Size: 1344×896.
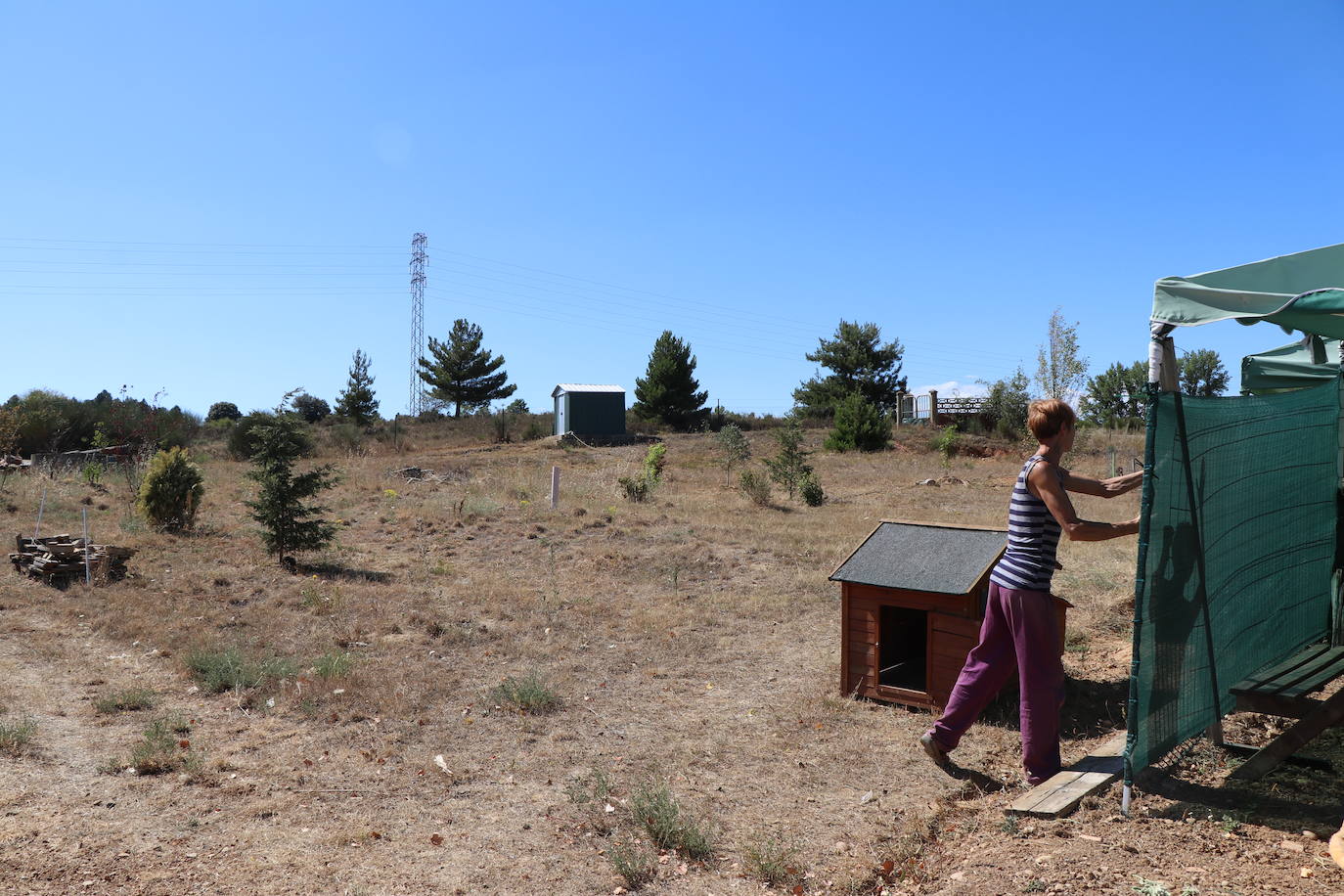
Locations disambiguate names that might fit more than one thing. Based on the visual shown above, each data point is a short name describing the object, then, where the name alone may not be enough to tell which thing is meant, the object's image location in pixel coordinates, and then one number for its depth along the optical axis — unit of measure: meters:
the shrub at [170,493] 13.25
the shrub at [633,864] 3.62
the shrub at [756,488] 17.31
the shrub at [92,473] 18.92
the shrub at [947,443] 29.86
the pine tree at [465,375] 48.06
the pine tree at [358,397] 49.59
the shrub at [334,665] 6.66
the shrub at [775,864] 3.61
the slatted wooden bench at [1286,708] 3.85
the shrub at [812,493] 17.50
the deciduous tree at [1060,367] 43.09
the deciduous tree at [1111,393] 47.34
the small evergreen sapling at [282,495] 11.23
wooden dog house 5.41
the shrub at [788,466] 18.64
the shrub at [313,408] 54.41
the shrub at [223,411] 63.16
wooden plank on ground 3.67
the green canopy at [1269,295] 3.46
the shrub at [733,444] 22.77
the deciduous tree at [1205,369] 66.69
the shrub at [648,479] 17.45
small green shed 37.09
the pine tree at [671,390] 45.12
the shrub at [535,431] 38.34
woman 3.90
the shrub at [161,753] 4.93
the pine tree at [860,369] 49.12
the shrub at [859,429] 32.91
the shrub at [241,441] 28.12
